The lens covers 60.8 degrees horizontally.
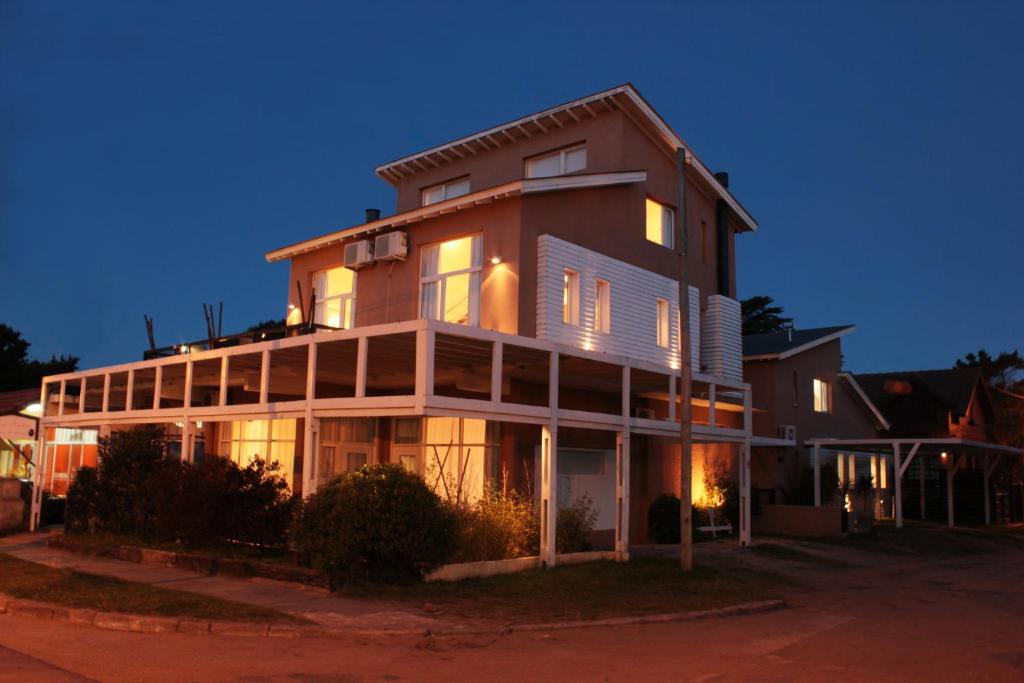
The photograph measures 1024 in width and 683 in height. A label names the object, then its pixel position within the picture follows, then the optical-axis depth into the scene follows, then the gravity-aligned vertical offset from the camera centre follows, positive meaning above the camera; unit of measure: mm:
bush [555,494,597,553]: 15945 -1368
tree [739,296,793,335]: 59312 +9763
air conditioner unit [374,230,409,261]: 19672 +4626
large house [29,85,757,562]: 15266 +2521
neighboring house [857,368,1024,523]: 33812 +1558
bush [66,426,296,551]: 14773 -896
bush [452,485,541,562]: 13789 -1234
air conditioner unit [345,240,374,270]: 20234 +4577
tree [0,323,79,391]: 52875 +4925
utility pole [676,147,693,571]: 14625 +1047
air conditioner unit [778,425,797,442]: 26516 +835
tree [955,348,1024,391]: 37250 +4029
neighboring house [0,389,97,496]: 27738 -253
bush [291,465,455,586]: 12094 -1065
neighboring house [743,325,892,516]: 26469 +1507
